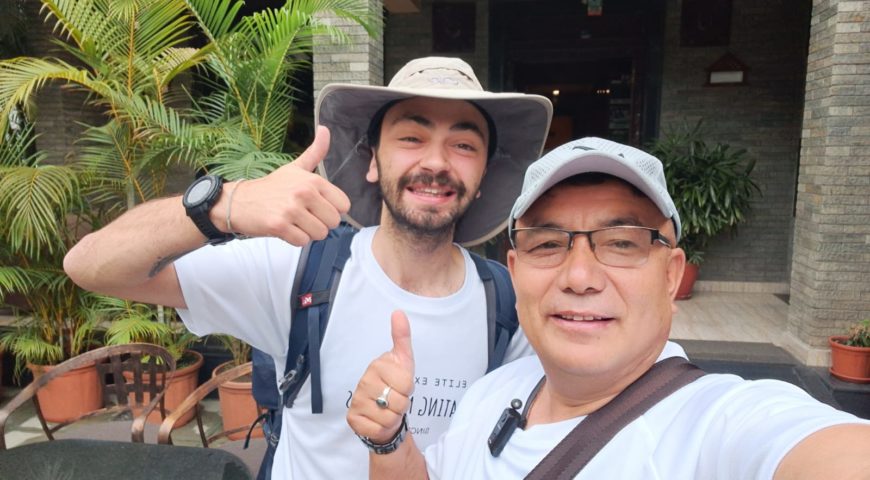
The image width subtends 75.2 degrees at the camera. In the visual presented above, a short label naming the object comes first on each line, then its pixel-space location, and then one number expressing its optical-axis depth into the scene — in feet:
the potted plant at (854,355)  14.03
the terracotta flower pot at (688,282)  22.15
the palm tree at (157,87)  11.98
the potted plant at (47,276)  12.64
